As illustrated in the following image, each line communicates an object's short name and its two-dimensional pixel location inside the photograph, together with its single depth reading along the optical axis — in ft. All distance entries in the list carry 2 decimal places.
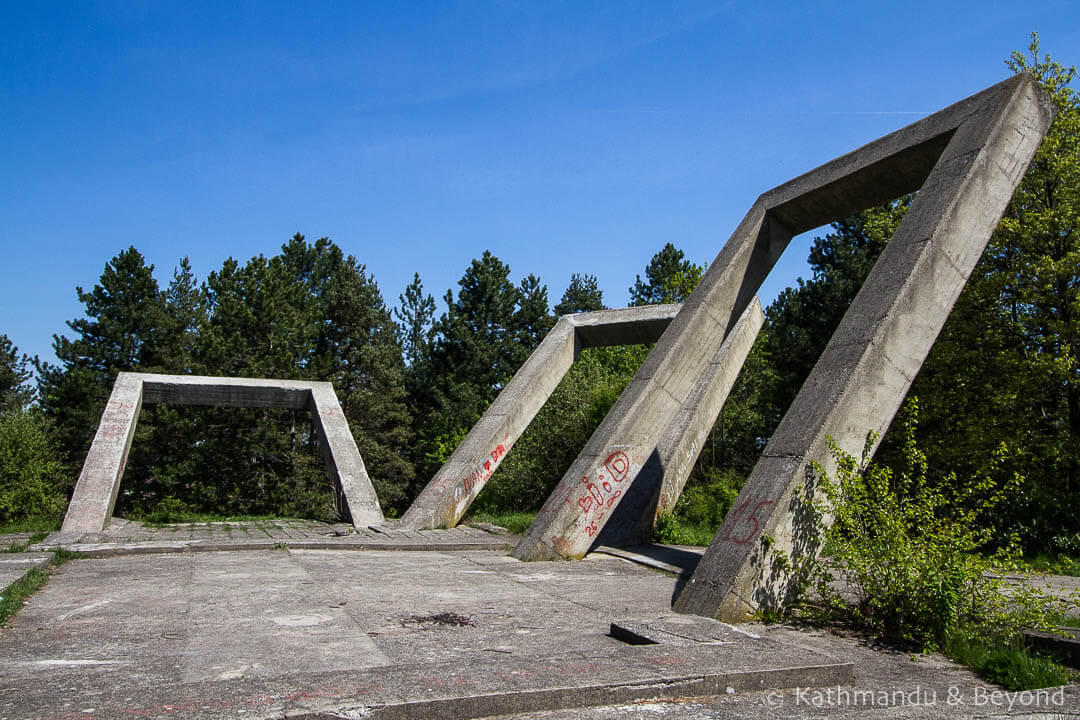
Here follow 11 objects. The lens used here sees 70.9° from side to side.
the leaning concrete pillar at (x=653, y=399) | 27.43
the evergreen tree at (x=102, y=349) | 88.69
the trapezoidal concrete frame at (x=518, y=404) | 39.81
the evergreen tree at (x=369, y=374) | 95.30
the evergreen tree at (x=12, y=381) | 122.31
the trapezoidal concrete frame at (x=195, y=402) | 37.88
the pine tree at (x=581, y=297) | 170.22
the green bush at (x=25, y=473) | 60.85
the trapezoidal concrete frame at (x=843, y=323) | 17.92
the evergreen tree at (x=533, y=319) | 115.96
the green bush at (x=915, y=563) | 14.79
